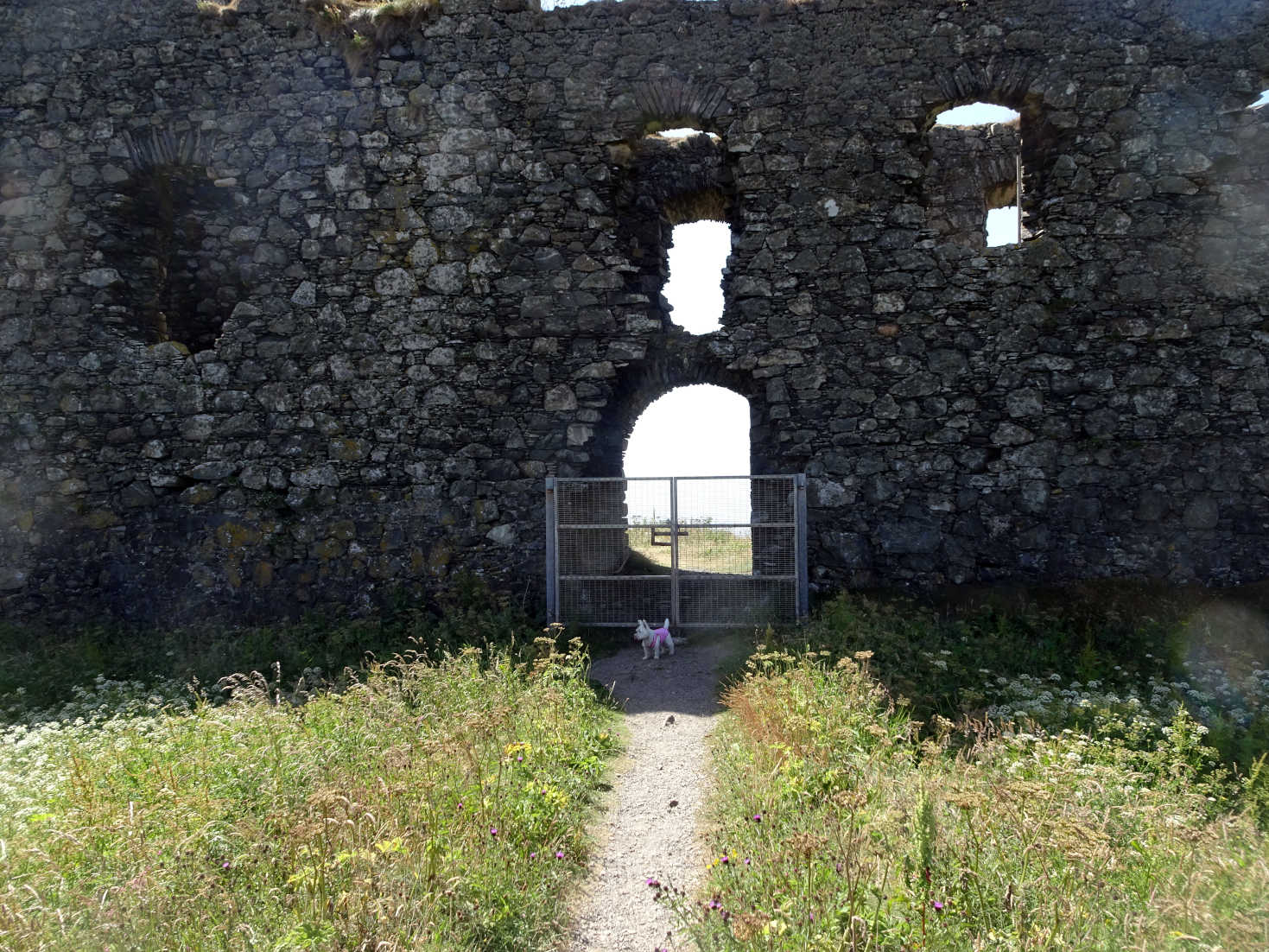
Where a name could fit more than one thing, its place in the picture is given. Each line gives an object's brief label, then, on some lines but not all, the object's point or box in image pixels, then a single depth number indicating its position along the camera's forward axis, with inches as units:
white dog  294.5
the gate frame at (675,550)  302.5
